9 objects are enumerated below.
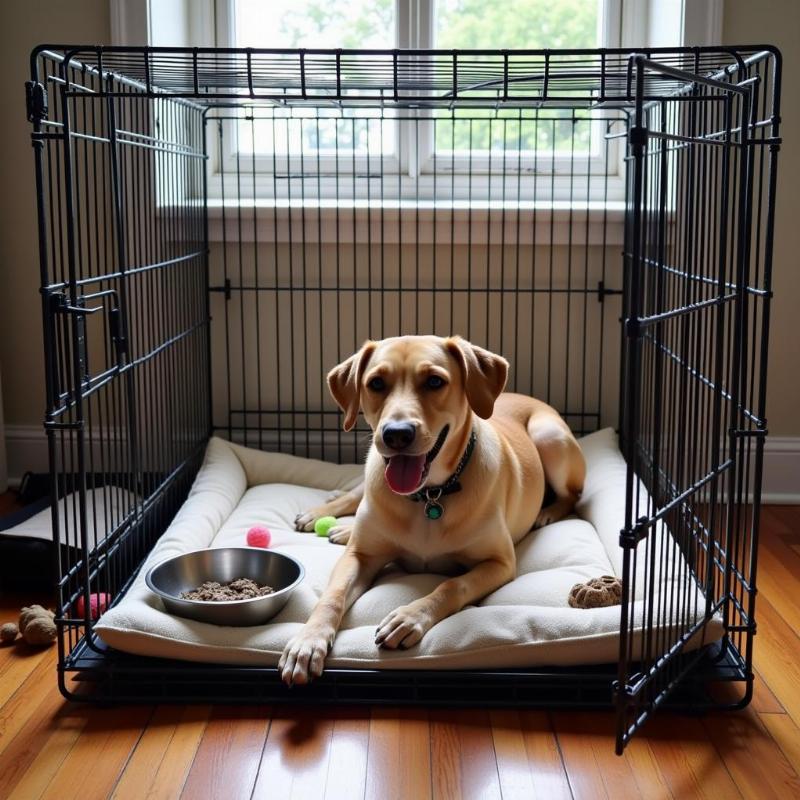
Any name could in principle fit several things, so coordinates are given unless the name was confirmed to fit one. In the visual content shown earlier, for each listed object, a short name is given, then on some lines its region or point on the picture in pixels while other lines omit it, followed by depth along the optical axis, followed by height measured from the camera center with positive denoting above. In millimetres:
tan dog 2393 -622
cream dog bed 2279 -885
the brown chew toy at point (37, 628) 2574 -975
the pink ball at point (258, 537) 2961 -866
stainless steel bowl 2373 -844
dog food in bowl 2484 -865
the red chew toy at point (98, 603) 2531 -904
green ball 3145 -883
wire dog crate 2801 -57
